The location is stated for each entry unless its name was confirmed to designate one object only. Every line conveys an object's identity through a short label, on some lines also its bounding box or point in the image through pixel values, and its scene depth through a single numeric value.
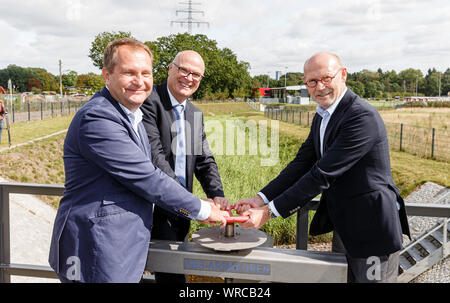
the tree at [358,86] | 62.08
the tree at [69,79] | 81.00
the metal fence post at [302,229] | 2.60
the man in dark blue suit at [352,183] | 2.03
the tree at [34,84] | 95.18
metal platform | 2.02
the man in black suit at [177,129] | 2.61
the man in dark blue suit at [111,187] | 1.82
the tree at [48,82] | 84.88
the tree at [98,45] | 27.95
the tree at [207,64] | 53.16
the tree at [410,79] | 93.25
